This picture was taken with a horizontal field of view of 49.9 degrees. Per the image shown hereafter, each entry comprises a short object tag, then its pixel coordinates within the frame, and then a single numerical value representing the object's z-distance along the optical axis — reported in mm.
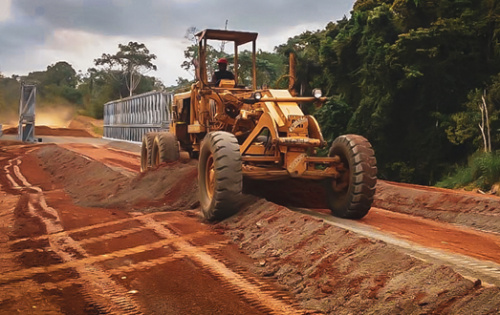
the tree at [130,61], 76875
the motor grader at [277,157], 7781
